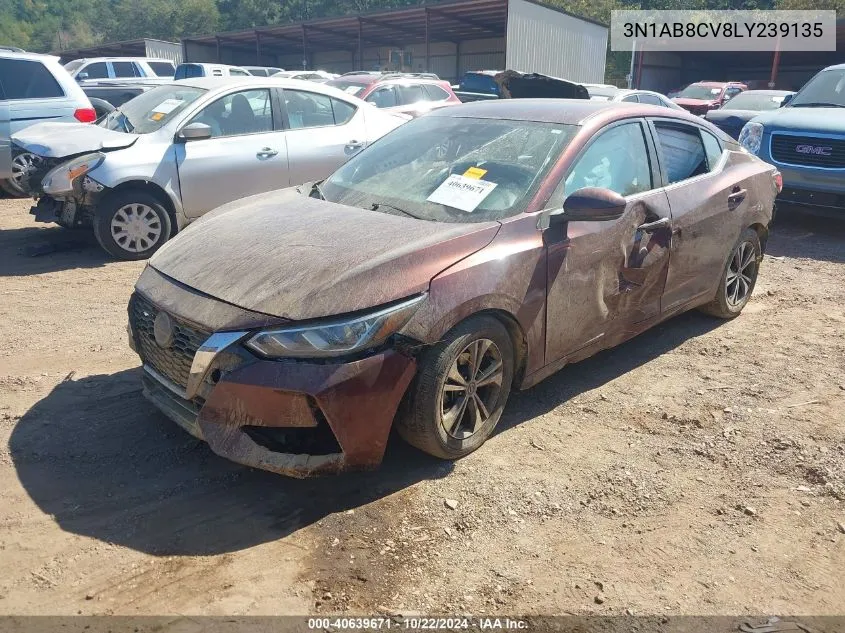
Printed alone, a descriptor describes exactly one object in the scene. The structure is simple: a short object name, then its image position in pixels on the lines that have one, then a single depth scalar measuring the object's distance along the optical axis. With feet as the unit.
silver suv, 27.40
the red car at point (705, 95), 74.95
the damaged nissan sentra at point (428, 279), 9.34
